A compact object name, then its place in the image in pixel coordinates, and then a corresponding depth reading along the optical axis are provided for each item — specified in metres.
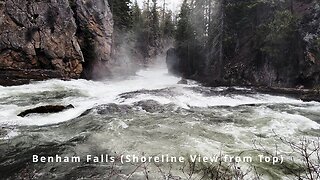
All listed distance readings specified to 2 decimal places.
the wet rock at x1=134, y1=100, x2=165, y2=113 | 8.90
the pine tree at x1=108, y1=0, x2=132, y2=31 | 28.19
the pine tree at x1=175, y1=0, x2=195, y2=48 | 25.41
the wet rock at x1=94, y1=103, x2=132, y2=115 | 8.38
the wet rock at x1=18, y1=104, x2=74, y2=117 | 8.00
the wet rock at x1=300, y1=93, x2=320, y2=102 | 11.11
